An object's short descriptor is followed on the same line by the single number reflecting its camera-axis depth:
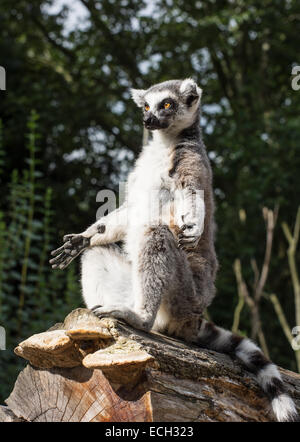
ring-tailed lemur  3.55
